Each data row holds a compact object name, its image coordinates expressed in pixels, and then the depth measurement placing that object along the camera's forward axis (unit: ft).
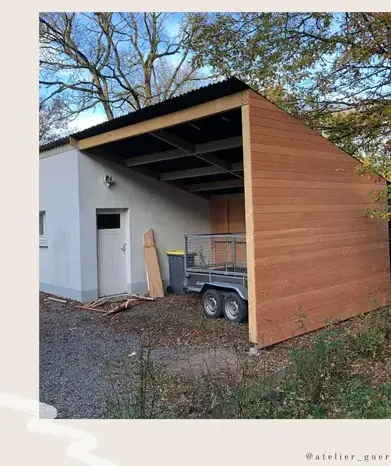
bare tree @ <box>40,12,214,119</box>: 21.81
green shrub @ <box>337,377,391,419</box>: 8.57
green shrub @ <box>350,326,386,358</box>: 12.59
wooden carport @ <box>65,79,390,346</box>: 14.01
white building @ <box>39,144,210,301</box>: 22.53
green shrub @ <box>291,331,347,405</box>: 9.79
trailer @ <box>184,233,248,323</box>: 18.08
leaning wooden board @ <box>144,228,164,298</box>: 24.94
